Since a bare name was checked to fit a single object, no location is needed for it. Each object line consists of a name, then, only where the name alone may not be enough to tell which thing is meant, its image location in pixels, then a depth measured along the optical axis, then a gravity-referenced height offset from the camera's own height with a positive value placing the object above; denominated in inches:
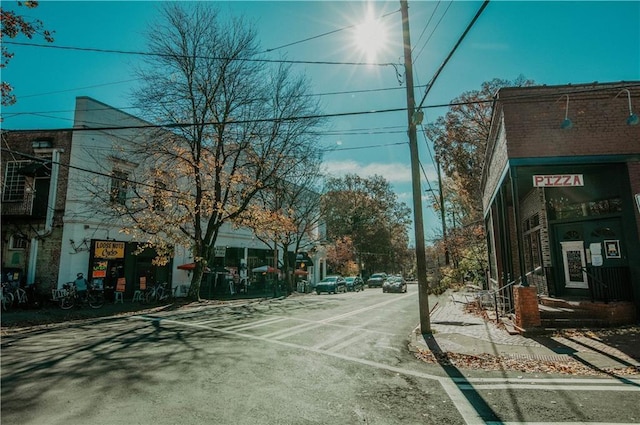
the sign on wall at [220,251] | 1064.2 +40.5
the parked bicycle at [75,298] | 652.7 -61.6
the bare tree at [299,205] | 1127.8 +207.3
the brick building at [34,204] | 751.1 +128.4
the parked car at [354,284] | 1684.3 -91.2
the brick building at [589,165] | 388.8 +112.7
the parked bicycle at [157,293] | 778.8 -62.4
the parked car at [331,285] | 1359.5 -80.2
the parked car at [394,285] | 1417.3 -80.6
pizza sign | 395.9 +91.0
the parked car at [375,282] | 2016.5 -97.7
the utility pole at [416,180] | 406.3 +99.3
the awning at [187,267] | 956.6 -5.7
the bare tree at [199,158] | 722.8 +228.9
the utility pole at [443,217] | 1274.6 +163.1
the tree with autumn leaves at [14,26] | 293.8 +199.5
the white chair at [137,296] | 805.2 -69.0
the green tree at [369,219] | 2422.5 +318.6
